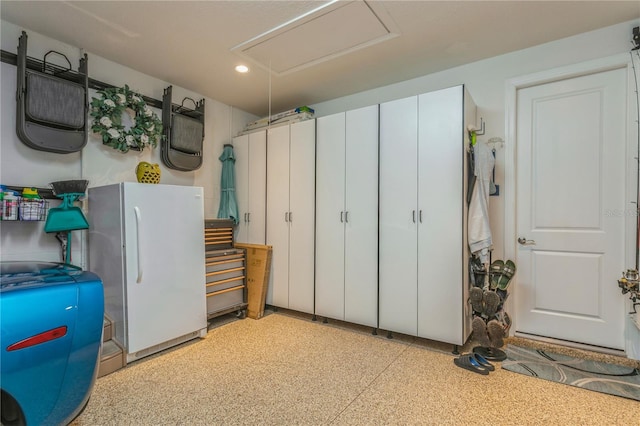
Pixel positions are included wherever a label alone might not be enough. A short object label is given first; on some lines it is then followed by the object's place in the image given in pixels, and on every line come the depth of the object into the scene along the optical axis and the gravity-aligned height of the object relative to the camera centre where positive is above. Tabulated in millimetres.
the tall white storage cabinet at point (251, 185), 3904 +334
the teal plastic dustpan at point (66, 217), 2461 -53
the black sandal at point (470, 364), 2324 -1148
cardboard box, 3627 -761
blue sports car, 874 -396
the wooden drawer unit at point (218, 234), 3521 -262
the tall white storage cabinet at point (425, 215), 2664 -28
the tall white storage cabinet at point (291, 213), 3521 -20
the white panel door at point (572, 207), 2566 +48
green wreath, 2878 +872
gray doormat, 2127 -1168
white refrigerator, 2514 -426
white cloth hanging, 2633 +36
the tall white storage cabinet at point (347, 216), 3107 -48
